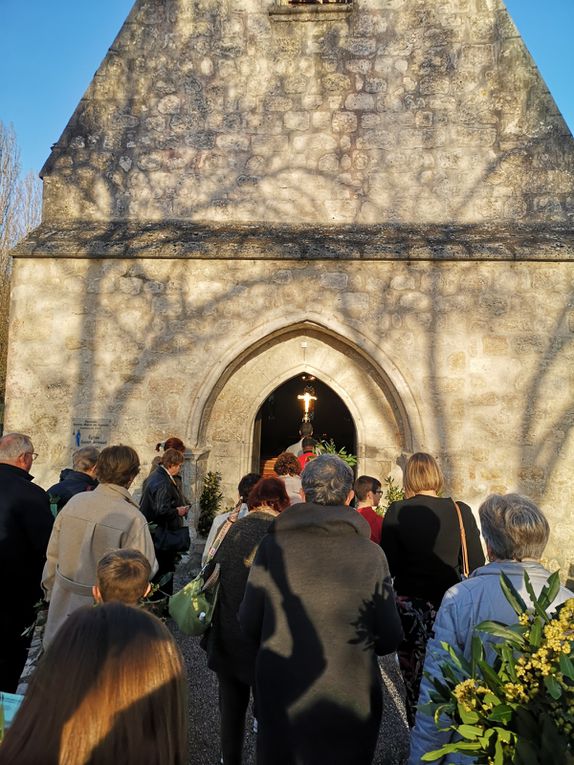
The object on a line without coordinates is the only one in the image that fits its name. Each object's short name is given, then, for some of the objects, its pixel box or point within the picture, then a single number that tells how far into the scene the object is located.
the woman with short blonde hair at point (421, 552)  2.88
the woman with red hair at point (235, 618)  2.68
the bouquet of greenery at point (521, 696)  1.31
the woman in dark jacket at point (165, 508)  4.16
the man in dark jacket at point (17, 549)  3.03
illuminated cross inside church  9.50
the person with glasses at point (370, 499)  3.77
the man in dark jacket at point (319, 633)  2.03
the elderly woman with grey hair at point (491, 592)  1.83
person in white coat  2.72
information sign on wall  6.08
